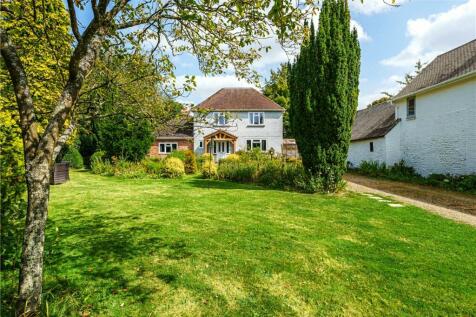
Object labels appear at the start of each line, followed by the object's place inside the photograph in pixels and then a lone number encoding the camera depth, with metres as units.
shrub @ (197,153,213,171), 24.69
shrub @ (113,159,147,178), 18.17
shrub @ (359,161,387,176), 20.59
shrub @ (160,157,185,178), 18.19
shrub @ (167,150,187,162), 24.73
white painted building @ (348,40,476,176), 14.73
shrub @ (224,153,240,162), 20.34
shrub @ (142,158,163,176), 19.12
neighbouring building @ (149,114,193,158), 33.12
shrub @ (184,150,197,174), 21.48
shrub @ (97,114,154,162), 22.16
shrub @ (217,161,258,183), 16.11
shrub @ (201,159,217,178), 17.88
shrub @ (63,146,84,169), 24.22
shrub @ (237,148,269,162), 19.83
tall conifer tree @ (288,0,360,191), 11.98
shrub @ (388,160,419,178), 18.56
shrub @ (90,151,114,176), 19.53
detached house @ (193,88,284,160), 31.81
